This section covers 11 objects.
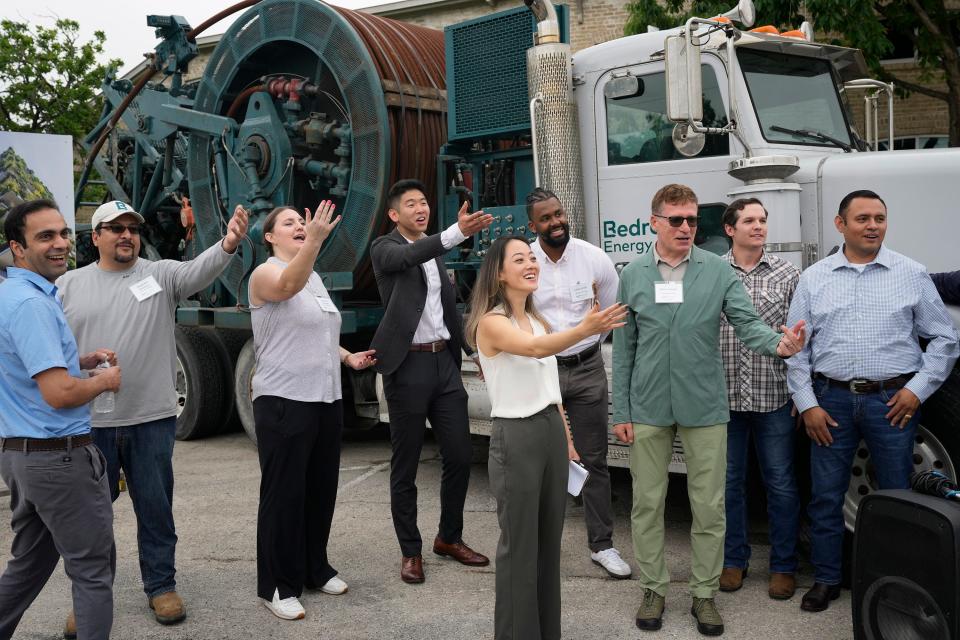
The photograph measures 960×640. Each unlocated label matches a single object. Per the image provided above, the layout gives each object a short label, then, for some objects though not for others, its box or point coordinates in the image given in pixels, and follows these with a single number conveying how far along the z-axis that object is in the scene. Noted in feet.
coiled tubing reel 22.00
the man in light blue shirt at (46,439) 10.43
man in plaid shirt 13.66
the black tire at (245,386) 24.34
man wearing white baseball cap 12.96
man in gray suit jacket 14.97
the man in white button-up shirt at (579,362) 15.19
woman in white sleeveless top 10.81
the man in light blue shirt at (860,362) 12.82
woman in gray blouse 13.25
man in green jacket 12.64
